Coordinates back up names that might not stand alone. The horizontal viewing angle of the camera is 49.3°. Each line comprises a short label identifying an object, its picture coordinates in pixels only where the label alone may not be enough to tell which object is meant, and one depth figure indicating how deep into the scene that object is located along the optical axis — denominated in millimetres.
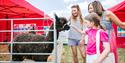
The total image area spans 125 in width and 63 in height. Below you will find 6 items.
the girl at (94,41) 1580
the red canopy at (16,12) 4187
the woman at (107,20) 1757
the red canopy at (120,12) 4567
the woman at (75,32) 2866
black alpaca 2923
